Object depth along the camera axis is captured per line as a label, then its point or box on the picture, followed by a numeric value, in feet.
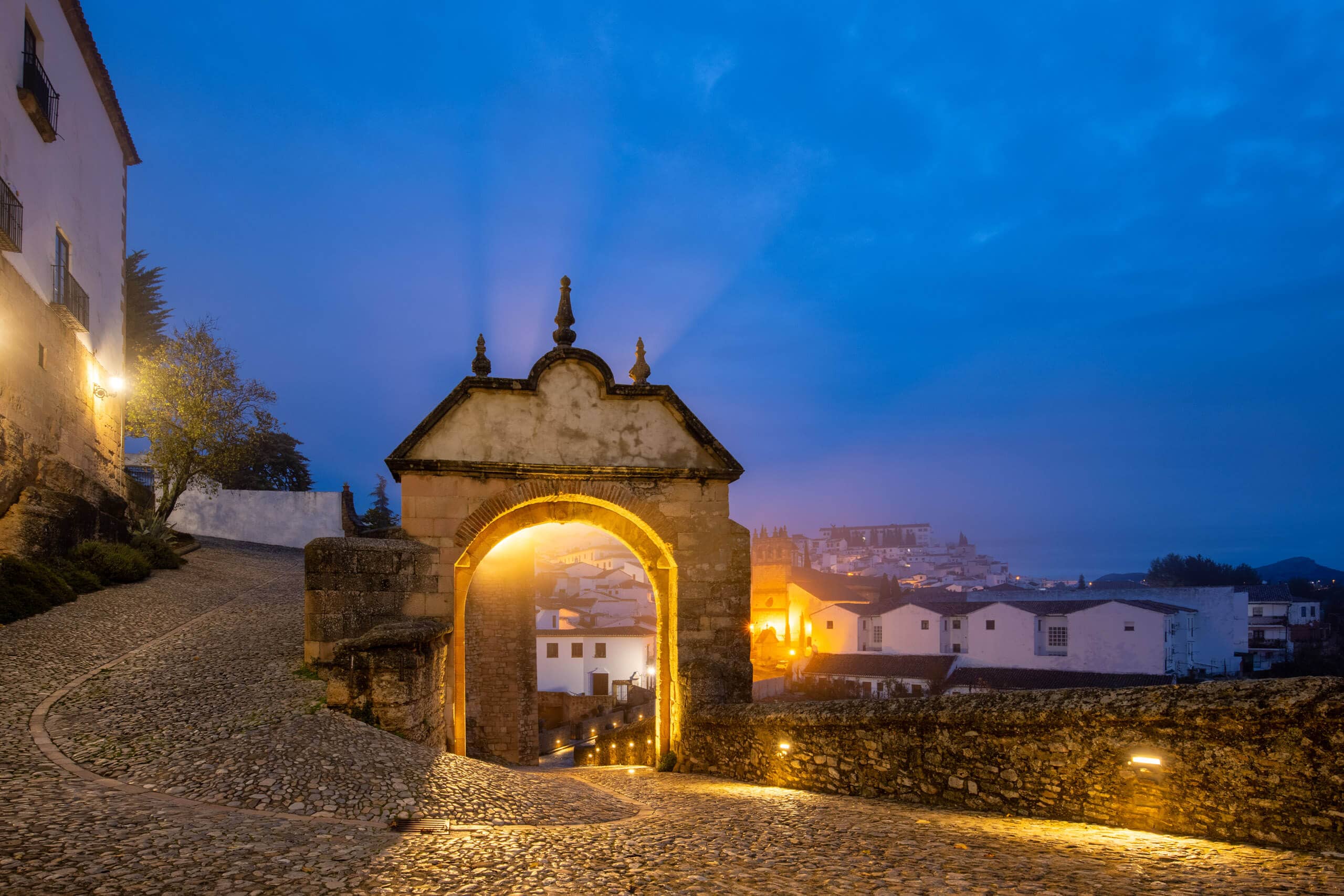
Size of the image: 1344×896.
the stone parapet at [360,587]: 26.63
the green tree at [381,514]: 137.80
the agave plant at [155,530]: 55.36
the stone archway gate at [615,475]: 32.65
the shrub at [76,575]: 38.52
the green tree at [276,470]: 115.65
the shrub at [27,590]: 31.58
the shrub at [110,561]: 42.19
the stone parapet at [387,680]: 22.86
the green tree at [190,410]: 67.51
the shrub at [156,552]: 51.60
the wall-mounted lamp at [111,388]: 57.21
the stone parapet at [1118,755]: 13.87
